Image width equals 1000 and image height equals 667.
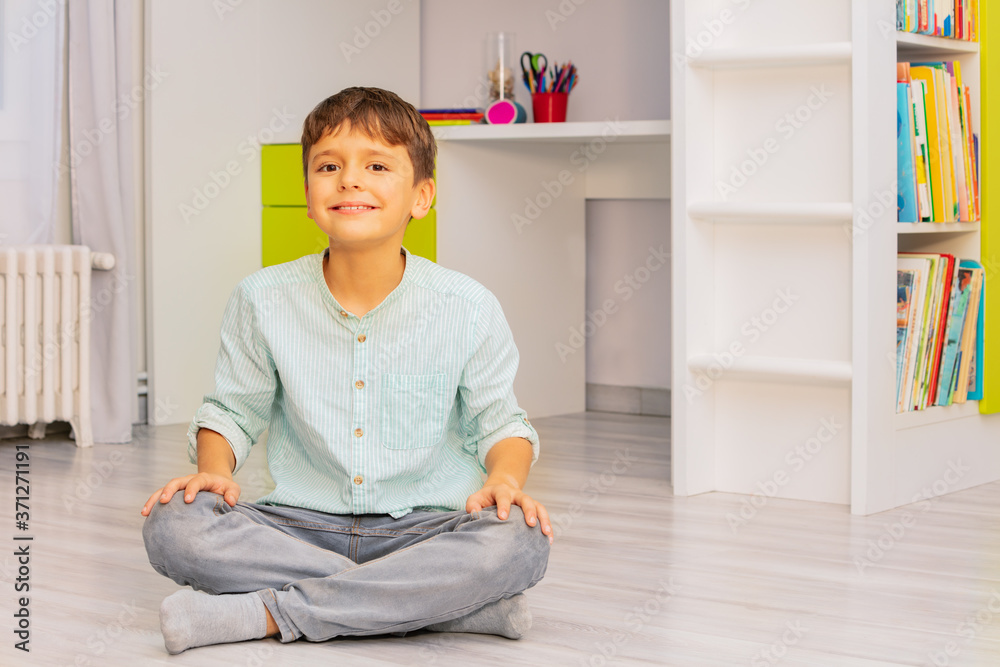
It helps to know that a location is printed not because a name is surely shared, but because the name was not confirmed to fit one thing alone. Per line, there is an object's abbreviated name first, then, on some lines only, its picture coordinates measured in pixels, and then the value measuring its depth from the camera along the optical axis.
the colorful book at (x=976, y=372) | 2.22
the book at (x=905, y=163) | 2.04
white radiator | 2.61
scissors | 2.99
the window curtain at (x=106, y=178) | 2.75
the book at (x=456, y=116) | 2.93
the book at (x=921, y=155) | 2.06
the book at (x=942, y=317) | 2.13
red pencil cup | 2.96
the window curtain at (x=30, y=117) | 2.66
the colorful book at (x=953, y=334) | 2.16
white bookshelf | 1.99
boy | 1.23
